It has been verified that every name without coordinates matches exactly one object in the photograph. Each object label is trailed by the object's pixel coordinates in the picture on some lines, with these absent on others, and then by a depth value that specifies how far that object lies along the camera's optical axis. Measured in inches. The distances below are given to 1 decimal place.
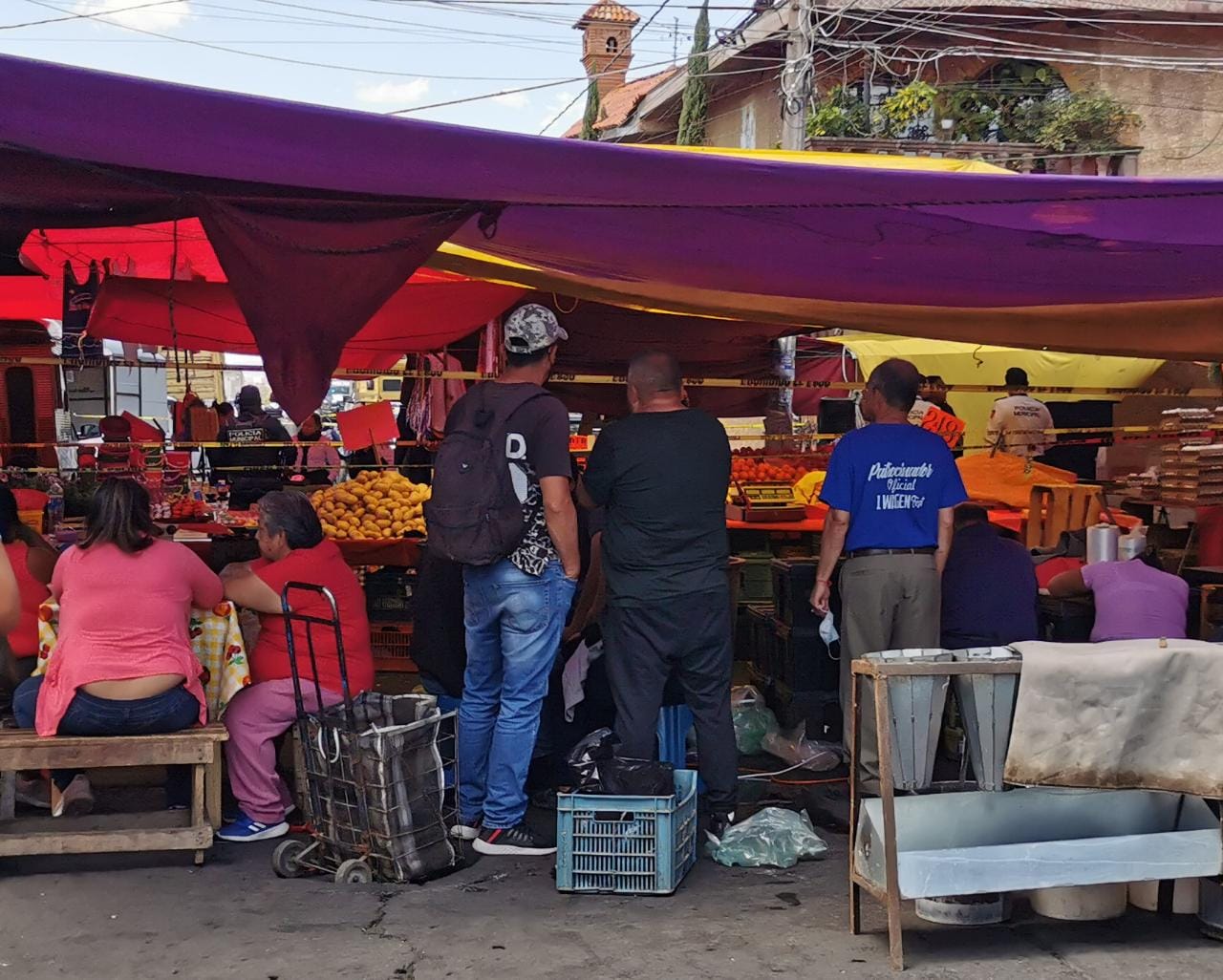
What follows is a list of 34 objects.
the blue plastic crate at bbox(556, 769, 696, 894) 184.5
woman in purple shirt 201.8
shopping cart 187.0
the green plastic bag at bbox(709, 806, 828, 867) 200.2
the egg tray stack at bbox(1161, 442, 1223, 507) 287.4
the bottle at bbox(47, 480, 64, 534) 356.5
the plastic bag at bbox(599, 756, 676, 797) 187.5
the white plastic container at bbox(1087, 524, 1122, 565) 236.8
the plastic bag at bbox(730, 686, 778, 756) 270.7
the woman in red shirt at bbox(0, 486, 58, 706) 223.3
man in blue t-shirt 214.2
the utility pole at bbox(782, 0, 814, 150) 626.2
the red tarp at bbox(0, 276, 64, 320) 335.0
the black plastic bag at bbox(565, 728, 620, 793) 220.1
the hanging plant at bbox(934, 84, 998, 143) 769.6
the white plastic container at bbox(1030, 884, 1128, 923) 173.3
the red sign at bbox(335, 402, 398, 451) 381.7
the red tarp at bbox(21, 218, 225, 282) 280.5
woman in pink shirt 194.1
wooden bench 192.5
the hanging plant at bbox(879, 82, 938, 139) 724.7
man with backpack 199.2
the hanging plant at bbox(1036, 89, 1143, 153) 729.0
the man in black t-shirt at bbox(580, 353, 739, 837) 198.8
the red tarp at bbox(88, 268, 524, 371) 317.4
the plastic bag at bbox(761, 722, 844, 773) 257.0
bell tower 1326.3
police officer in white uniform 368.5
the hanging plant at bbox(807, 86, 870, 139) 763.4
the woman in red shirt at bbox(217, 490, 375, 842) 210.4
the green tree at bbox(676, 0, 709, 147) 933.8
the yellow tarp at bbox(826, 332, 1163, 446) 569.6
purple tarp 147.9
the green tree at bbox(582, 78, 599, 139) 1201.2
